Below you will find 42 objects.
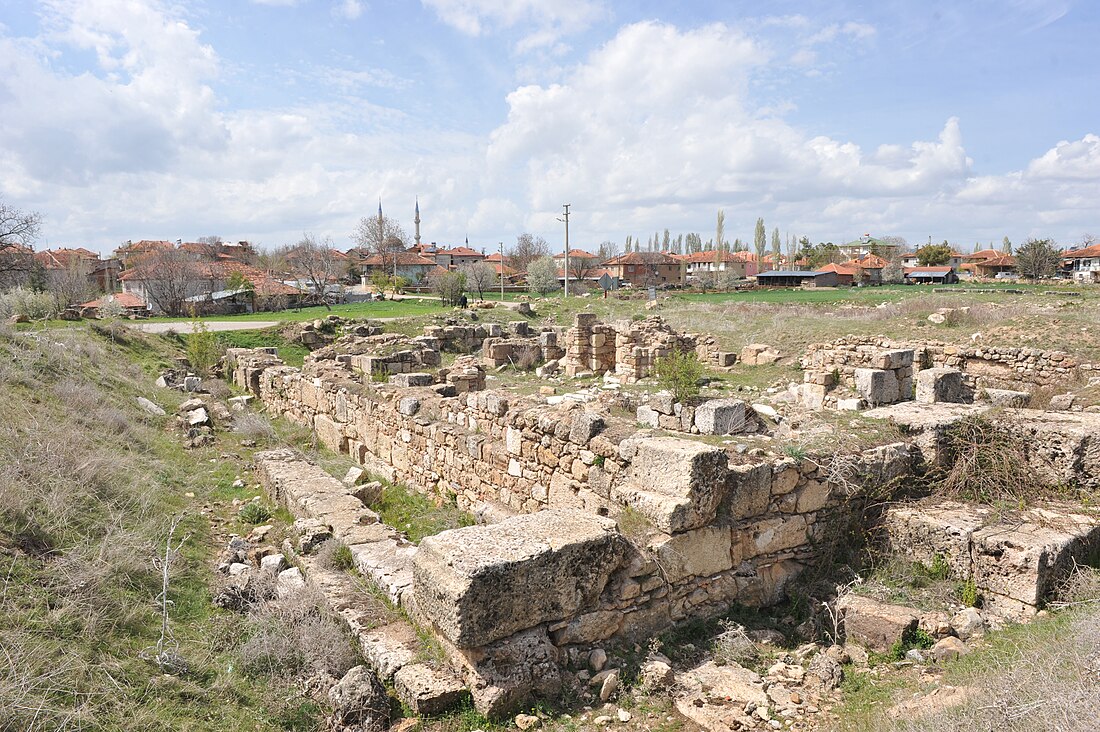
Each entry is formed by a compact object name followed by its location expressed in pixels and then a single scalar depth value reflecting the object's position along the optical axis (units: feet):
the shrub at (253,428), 37.86
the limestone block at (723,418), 23.02
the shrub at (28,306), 77.71
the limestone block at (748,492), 15.88
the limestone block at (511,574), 12.04
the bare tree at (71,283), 122.93
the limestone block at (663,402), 35.12
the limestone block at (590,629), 13.22
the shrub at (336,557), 18.47
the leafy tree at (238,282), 139.13
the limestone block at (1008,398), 27.19
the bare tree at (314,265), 171.01
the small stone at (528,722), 11.69
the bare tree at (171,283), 123.44
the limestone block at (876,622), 13.73
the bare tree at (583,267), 257.50
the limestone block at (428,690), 11.91
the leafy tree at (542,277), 183.01
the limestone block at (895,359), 30.19
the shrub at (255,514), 24.27
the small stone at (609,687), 12.41
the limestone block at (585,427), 19.22
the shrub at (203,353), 62.93
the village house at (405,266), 231.09
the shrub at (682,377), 42.63
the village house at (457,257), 305.94
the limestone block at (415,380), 35.37
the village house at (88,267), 164.35
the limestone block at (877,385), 29.04
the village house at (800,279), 222.69
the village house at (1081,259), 231.36
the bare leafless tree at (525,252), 304.91
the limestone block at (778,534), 16.30
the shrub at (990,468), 17.74
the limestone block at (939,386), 25.40
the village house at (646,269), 262.67
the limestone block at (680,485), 14.97
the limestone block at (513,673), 11.92
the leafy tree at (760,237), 334.44
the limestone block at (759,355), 62.39
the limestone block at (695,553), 14.80
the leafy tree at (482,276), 192.06
